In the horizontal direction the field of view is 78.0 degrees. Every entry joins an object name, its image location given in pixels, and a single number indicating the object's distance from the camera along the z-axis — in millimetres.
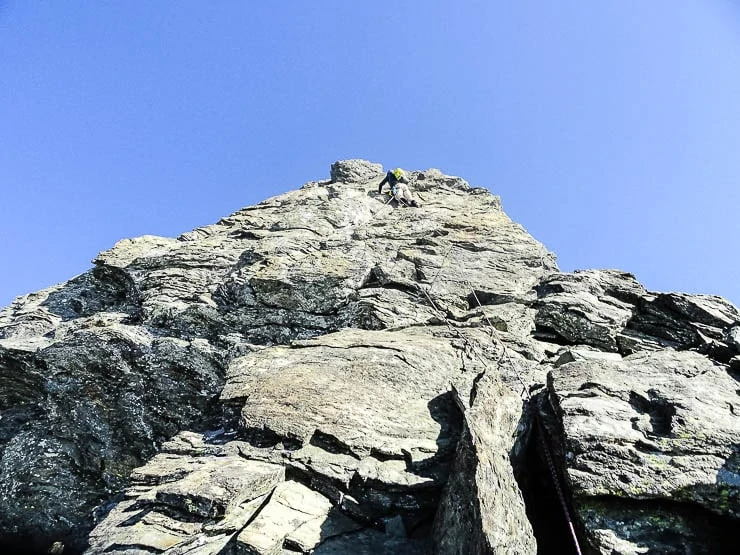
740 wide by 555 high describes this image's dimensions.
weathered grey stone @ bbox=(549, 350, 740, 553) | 9094
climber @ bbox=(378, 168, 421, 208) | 35562
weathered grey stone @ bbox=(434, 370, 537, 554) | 8047
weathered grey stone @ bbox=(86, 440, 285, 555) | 9398
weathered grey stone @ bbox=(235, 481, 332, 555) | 8750
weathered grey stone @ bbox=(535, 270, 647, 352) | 19062
